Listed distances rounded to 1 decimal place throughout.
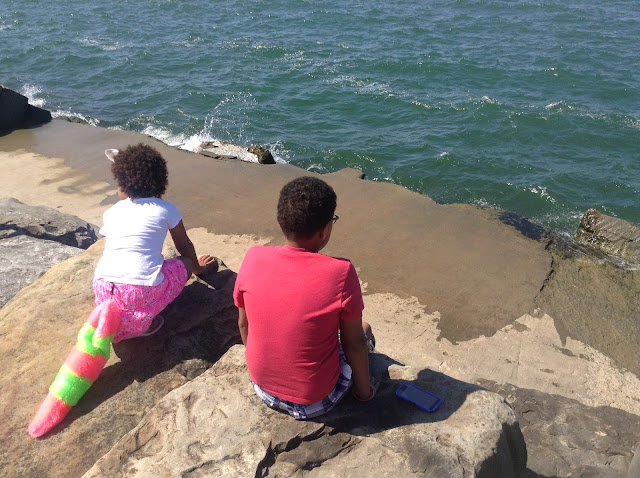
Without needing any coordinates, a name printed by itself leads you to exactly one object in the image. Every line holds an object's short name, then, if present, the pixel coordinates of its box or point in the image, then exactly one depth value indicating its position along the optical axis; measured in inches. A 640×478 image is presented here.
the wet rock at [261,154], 410.6
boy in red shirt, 105.0
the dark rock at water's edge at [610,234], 302.8
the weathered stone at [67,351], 127.3
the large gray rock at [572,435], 153.0
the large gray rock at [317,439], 106.2
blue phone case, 119.0
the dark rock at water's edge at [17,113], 475.2
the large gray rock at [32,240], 191.5
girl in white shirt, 144.4
